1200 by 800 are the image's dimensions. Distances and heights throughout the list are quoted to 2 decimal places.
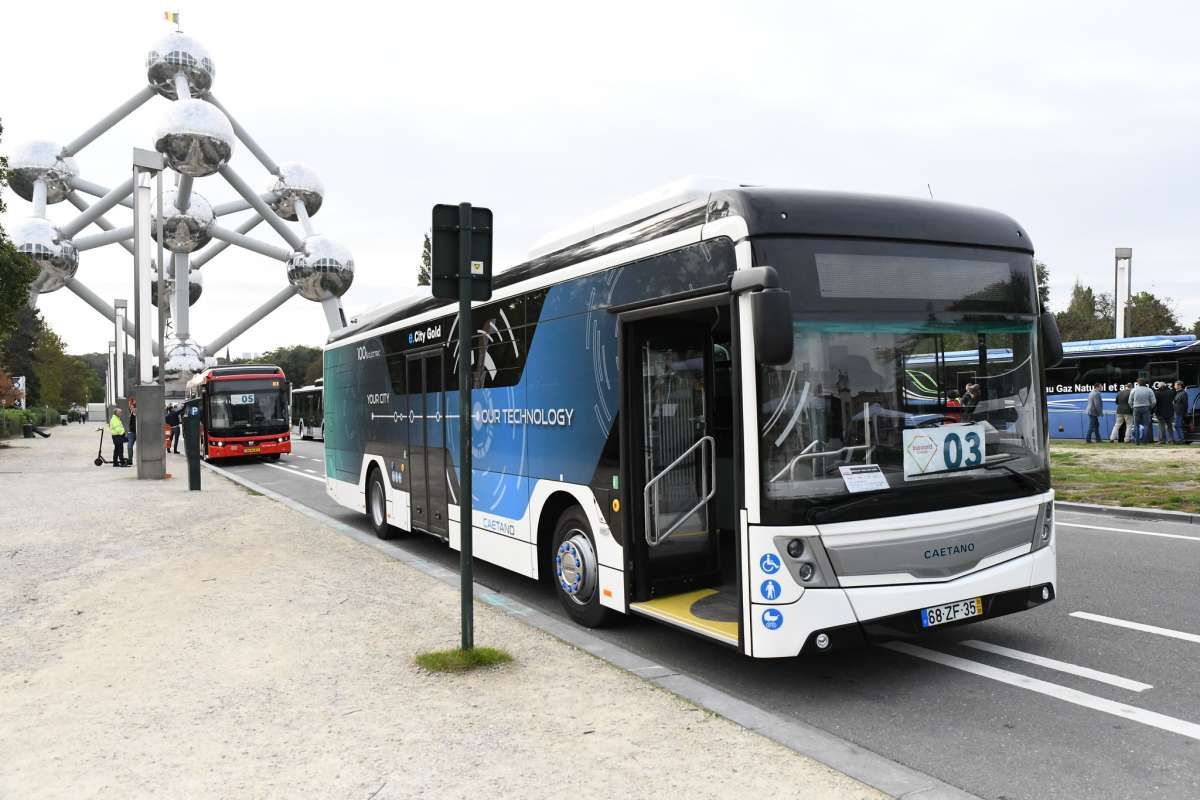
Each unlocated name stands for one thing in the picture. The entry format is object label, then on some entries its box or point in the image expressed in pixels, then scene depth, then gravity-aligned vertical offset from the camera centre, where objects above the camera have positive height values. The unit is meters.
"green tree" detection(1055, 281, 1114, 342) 54.09 +4.67
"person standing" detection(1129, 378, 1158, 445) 21.73 -0.51
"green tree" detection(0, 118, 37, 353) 25.30 +3.60
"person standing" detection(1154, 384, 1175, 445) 22.52 -0.53
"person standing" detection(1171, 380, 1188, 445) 22.17 -0.53
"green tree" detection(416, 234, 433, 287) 68.40 +9.94
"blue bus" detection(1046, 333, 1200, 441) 23.11 +0.43
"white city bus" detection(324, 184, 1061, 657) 4.86 -0.18
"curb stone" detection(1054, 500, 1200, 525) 10.95 -1.60
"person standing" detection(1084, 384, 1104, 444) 24.00 -0.62
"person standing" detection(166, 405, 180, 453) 32.25 -0.80
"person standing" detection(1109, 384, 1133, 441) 23.19 -0.86
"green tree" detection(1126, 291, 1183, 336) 52.09 +4.27
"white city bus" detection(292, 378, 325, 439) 43.16 -0.56
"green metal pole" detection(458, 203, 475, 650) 5.72 -0.17
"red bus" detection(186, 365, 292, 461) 27.89 -0.35
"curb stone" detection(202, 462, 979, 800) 3.92 -1.71
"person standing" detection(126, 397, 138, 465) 26.63 -1.03
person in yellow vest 25.25 -1.02
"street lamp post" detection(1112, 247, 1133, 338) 37.00 +5.13
